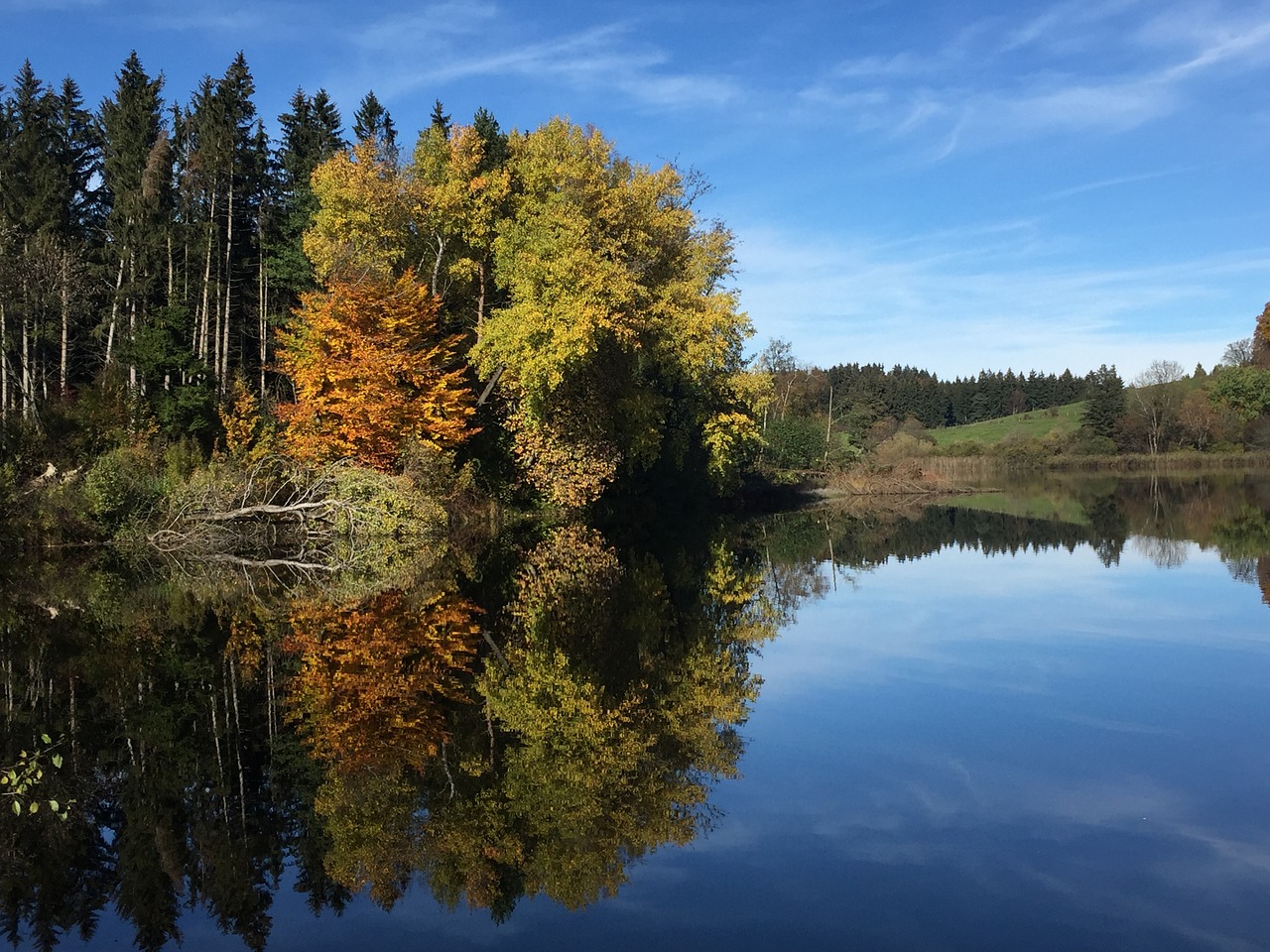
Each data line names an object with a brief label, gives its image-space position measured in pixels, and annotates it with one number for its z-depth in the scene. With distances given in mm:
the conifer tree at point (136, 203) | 35656
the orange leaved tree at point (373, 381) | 27578
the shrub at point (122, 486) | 23688
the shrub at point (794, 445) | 58281
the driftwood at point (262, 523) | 23469
